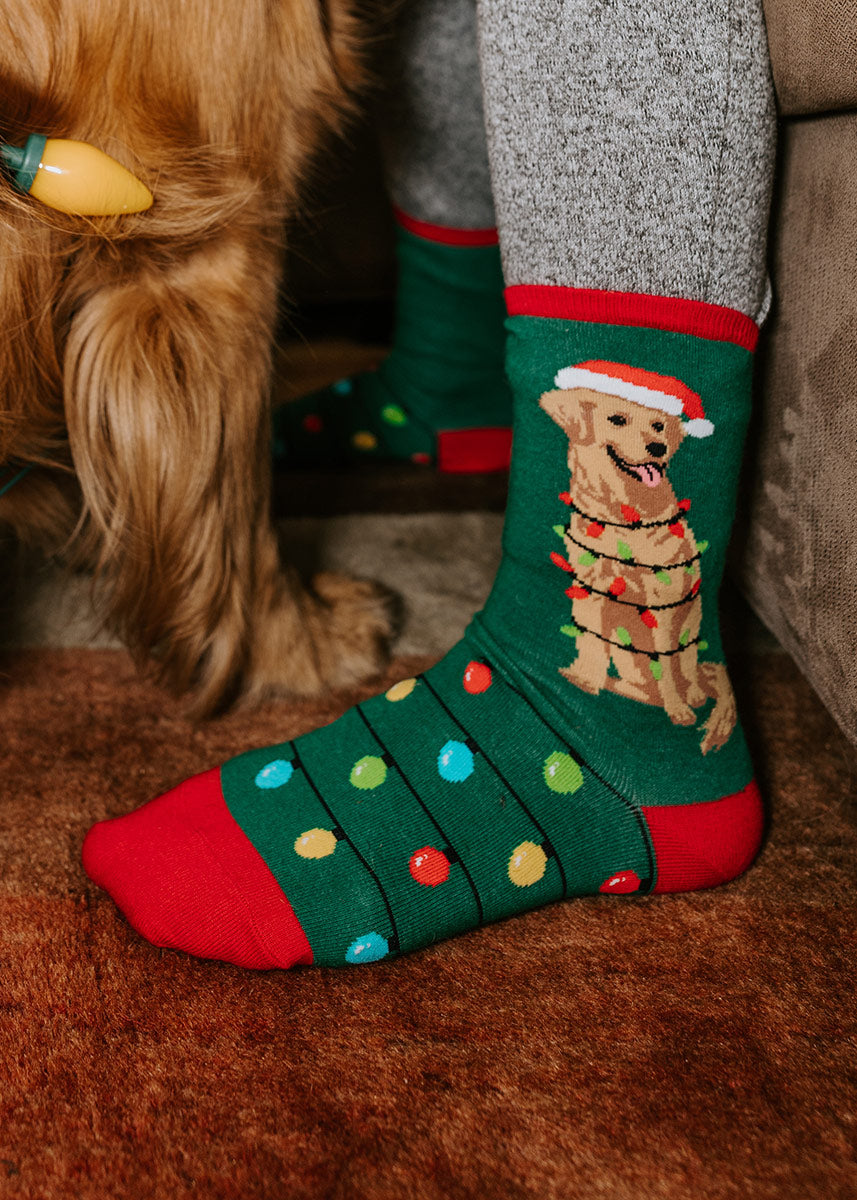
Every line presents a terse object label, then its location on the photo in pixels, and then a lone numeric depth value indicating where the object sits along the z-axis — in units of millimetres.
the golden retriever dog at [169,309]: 470
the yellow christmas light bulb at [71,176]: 468
